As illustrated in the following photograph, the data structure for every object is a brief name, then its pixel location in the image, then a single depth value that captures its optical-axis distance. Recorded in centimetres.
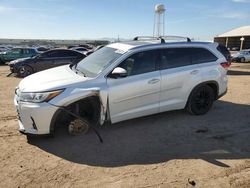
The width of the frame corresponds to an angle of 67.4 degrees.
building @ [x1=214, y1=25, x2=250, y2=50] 3809
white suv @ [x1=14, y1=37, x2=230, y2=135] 321
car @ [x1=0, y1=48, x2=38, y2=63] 1361
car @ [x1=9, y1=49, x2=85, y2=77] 963
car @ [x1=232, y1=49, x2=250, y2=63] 1898
